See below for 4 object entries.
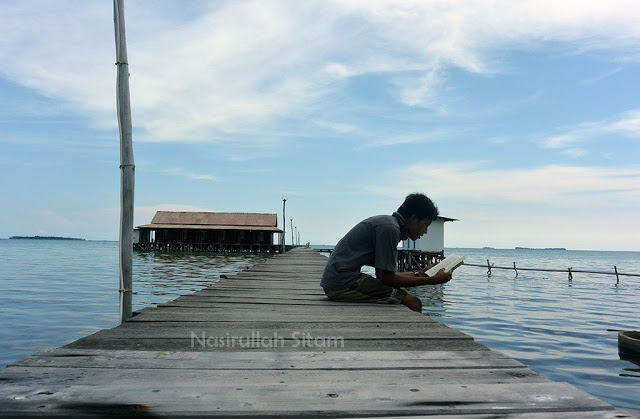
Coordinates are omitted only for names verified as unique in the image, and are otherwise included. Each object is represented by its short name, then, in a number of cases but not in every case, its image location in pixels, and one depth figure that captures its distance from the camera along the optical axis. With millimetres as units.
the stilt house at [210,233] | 44312
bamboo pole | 4262
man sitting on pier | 4328
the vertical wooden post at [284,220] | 40119
